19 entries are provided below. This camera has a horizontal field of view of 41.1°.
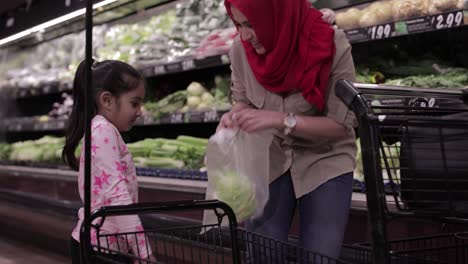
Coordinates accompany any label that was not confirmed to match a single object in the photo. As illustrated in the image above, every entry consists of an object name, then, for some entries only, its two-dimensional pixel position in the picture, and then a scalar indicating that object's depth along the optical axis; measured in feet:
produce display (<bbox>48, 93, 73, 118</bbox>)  19.39
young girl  5.95
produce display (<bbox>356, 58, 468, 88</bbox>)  9.22
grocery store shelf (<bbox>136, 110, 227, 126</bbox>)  12.06
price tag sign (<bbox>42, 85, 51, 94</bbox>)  18.71
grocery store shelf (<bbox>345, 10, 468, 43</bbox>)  7.92
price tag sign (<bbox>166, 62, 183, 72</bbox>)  13.33
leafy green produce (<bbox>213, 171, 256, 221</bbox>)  5.10
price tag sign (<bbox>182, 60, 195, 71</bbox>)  12.90
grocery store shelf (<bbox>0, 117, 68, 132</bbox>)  17.95
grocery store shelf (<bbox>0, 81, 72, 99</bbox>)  17.97
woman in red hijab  5.65
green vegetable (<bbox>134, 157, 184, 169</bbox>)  13.76
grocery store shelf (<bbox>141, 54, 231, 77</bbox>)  12.08
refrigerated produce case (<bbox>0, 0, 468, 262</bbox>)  9.34
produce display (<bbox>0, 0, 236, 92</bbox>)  14.48
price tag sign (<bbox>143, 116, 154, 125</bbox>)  14.25
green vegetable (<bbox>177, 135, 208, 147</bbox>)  13.92
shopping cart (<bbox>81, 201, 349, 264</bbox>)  4.19
